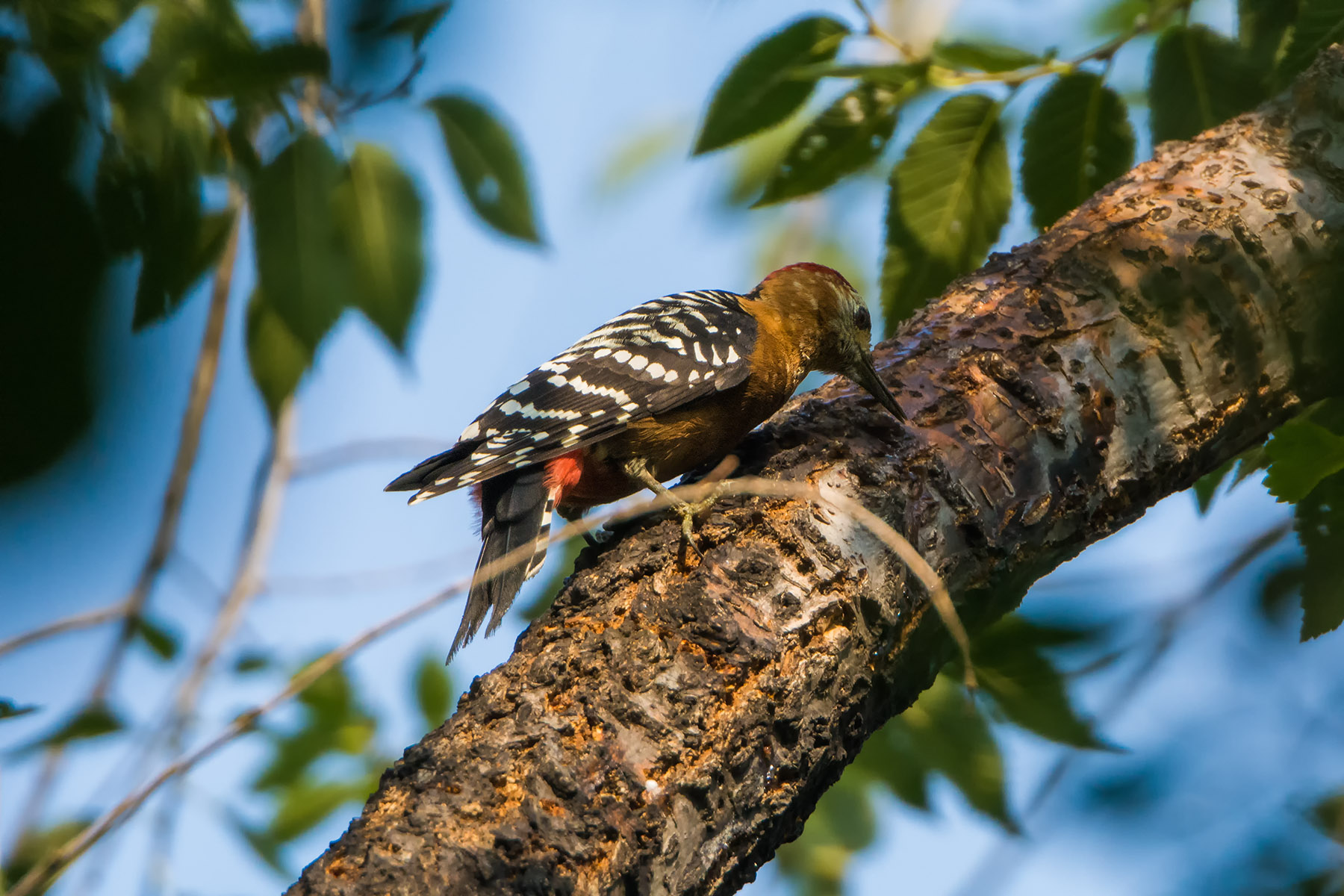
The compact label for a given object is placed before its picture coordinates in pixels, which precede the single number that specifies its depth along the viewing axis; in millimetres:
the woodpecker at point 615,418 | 5781
